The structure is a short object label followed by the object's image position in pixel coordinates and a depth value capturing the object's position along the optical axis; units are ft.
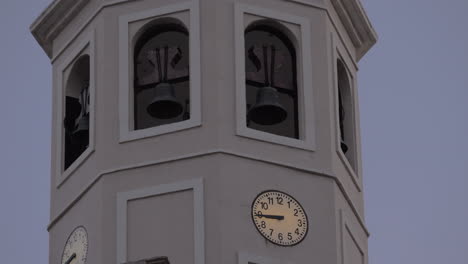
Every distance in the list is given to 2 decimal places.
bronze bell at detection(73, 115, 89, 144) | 149.18
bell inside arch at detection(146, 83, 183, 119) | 145.07
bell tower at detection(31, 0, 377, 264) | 140.56
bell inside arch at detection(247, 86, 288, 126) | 145.28
